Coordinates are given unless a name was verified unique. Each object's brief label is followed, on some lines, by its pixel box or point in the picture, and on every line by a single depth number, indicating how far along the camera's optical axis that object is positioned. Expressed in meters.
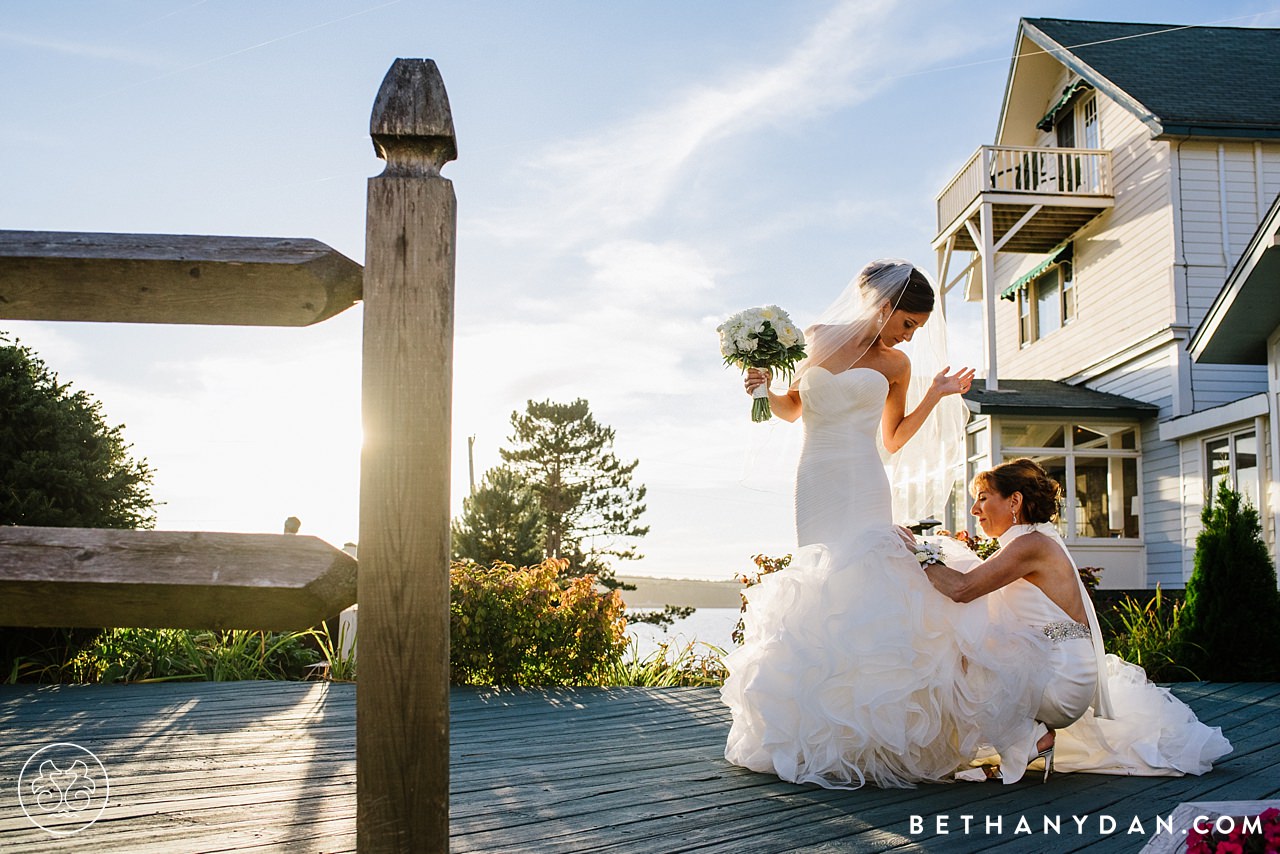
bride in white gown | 3.88
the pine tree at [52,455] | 8.32
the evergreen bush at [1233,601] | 8.37
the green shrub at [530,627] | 7.16
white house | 14.45
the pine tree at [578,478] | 31.44
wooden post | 1.75
